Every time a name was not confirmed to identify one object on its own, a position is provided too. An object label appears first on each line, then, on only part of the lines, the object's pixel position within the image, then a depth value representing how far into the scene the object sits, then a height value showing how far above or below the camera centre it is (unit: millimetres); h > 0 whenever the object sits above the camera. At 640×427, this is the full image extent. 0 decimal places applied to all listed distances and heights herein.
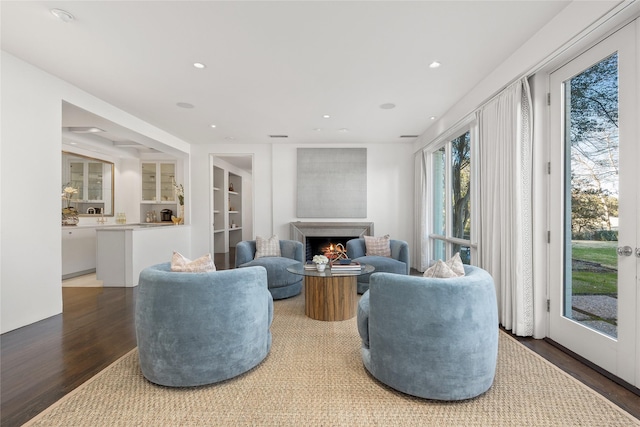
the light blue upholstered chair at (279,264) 3819 -685
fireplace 6094 -339
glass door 1948 +53
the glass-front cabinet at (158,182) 6938 +788
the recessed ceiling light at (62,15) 2265 +1588
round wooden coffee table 3127 -887
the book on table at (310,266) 3501 -640
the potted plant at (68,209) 5422 +117
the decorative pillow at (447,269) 1939 -386
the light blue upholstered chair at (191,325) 1852 -721
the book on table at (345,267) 3355 -625
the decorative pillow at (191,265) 2154 -379
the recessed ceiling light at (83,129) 4891 +1465
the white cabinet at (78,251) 5105 -657
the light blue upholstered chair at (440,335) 1709 -727
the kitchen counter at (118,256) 4645 -658
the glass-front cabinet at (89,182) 5801 +687
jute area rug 1606 -1139
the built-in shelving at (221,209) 7660 +144
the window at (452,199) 4293 +246
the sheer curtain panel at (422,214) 5695 -12
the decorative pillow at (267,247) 4477 -510
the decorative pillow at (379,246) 4691 -526
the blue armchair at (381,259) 4102 -680
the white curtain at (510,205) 2748 +79
